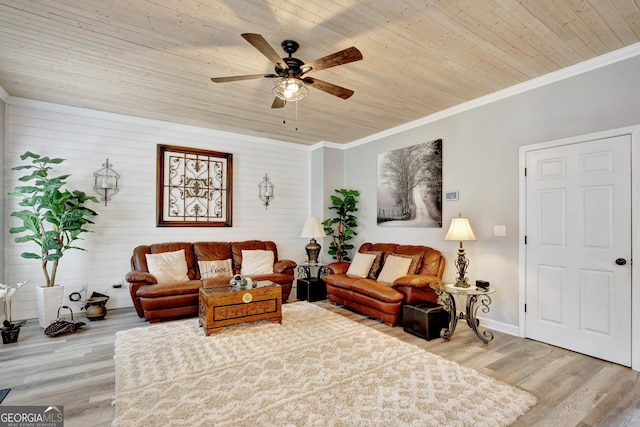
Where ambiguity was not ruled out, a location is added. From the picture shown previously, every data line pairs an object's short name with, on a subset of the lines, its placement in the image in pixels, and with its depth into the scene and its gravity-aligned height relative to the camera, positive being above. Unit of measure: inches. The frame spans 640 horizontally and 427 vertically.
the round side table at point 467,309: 126.4 -40.8
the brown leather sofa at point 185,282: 152.1 -36.4
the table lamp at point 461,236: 134.8 -9.1
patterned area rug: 78.7 -52.3
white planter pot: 144.0 -42.4
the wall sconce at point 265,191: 227.9 +17.8
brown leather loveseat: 147.4 -37.7
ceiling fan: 91.0 +46.8
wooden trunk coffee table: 133.6 -41.7
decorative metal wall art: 192.1 +18.1
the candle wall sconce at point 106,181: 172.6 +18.8
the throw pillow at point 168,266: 167.8 -29.5
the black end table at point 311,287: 196.9 -47.2
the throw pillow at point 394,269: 162.7 -29.3
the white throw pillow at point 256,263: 192.7 -31.0
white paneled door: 109.8 -12.4
